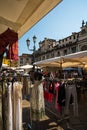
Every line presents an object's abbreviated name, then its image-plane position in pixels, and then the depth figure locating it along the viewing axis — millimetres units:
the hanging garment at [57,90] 2639
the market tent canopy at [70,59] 2830
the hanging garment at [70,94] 2571
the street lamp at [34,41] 6583
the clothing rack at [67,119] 2658
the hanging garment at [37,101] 2548
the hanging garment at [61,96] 2583
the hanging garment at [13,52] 1840
